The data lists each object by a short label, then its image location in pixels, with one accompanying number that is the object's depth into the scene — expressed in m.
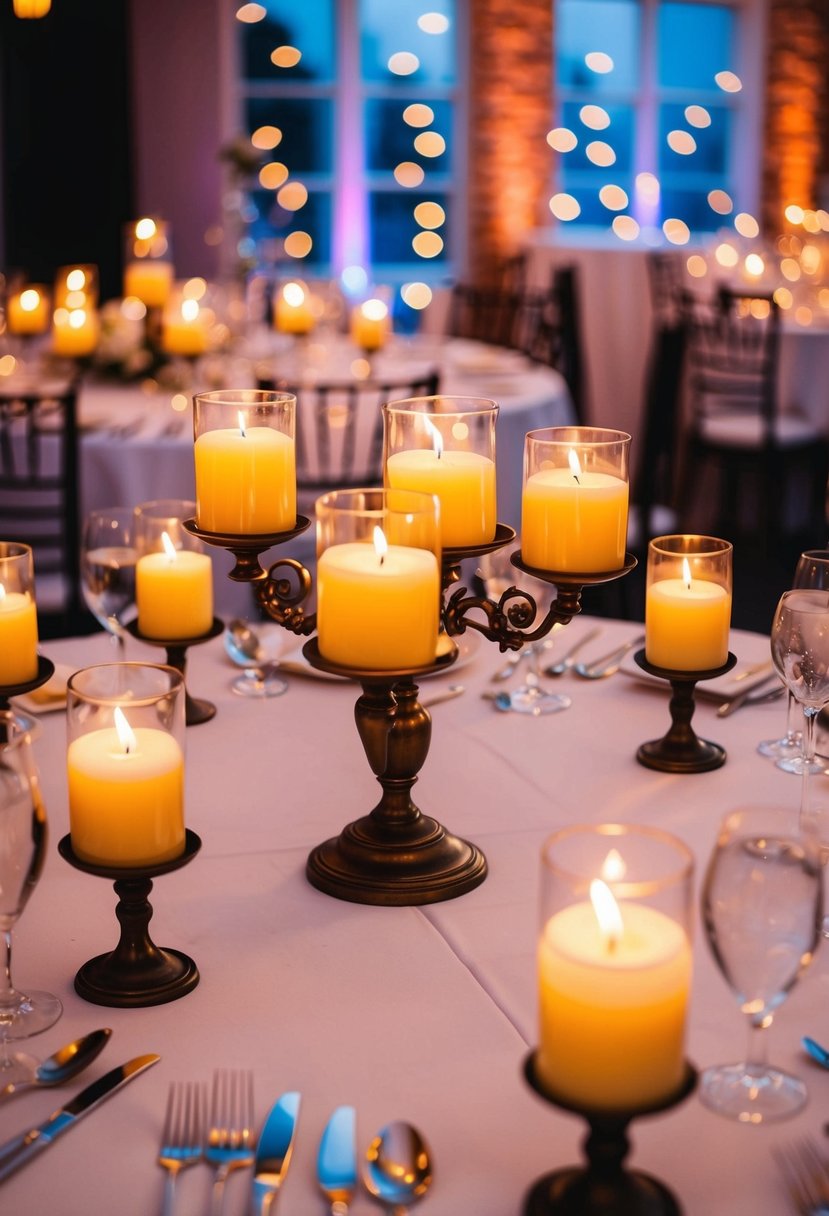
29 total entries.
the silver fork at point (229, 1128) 0.86
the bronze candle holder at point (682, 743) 1.49
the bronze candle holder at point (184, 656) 1.55
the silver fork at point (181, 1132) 0.85
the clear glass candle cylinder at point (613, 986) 0.73
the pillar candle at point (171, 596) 1.54
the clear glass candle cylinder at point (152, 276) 4.00
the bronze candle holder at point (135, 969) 1.06
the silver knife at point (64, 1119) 0.87
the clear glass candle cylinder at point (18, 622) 1.33
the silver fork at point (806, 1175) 0.83
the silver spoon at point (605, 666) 1.78
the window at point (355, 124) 8.01
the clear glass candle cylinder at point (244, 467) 1.23
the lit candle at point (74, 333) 3.75
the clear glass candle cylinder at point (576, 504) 1.22
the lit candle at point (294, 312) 4.16
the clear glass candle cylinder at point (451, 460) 1.25
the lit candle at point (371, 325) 4.15
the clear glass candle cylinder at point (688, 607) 1.47
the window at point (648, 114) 8.61
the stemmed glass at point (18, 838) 0.93
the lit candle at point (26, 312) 3.88
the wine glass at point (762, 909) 0.86
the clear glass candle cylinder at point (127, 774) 1.01
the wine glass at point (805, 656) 1.37
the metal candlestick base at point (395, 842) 1.22
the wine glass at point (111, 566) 1.73
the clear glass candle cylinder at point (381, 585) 1.07
